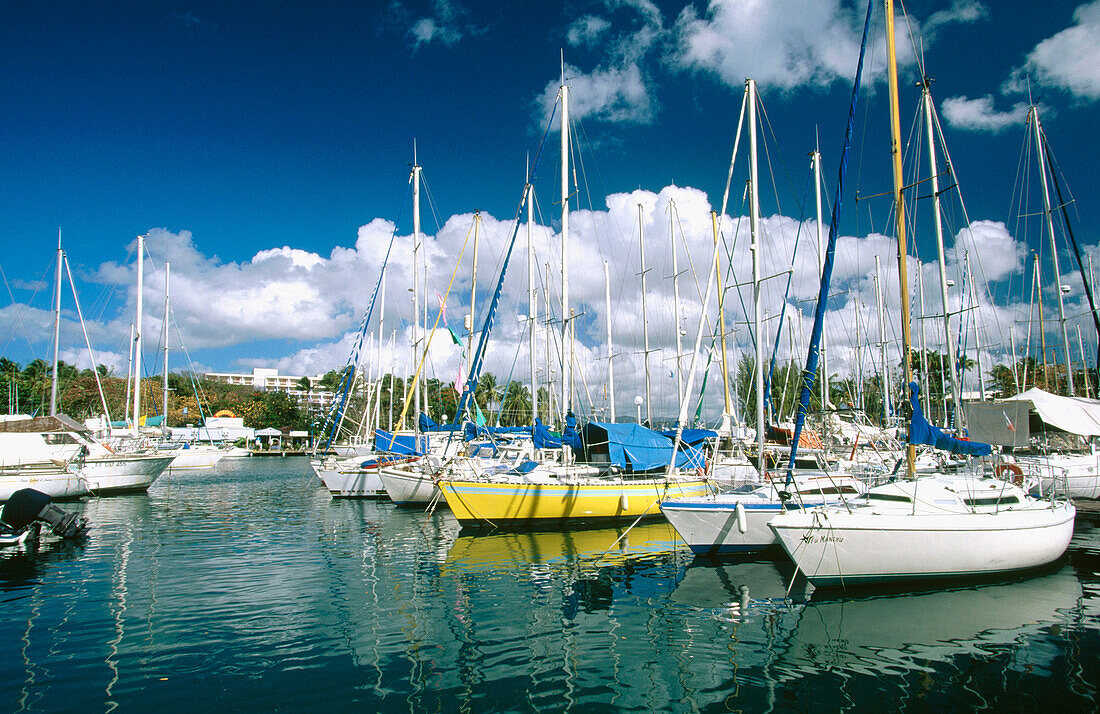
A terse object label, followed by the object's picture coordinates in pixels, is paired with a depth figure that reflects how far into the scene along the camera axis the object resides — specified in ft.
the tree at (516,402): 310.29
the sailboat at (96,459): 111.86
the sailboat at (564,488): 73.97
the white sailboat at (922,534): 43.39
